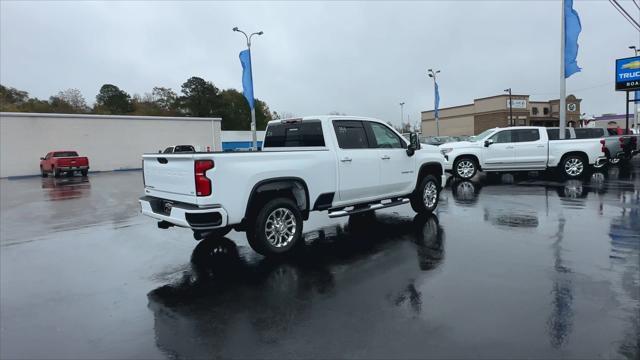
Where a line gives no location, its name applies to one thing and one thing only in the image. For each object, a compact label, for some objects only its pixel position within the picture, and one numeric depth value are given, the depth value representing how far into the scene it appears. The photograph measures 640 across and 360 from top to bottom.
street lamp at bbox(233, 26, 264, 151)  26.03
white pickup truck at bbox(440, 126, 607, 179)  14.31
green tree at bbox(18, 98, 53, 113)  56.71
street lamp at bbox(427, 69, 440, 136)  37.88
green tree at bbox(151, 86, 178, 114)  75.50
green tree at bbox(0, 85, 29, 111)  53.54
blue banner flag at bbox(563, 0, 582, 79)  17.27
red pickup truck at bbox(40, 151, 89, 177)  26.25
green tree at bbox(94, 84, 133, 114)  69.88
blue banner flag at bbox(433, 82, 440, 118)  37.84
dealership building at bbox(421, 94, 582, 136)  62.66
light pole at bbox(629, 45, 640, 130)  27.14
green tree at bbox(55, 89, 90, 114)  65.81
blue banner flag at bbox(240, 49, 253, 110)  25.06
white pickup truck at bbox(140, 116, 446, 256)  5.15
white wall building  30.06
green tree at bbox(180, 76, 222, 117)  73.50
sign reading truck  23.67
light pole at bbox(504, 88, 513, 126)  57.54
